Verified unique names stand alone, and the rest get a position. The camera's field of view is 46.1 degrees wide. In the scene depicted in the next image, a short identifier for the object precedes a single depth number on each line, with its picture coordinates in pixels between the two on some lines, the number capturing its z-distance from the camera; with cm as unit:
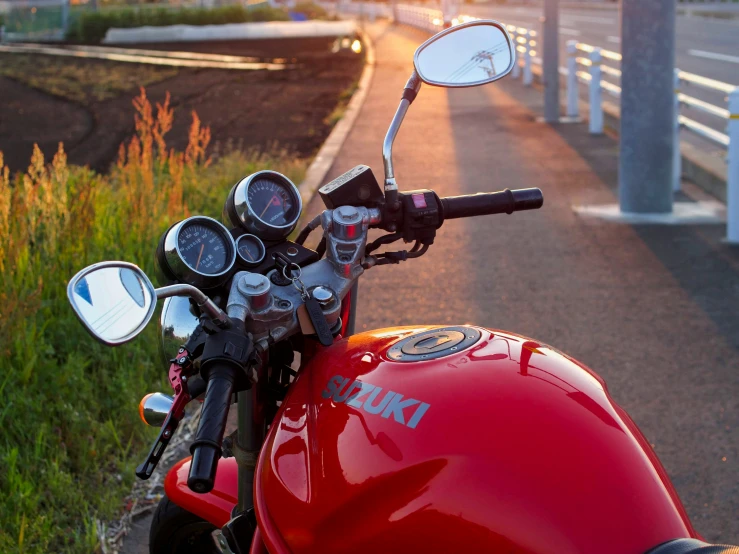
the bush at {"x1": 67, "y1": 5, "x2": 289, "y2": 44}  3064
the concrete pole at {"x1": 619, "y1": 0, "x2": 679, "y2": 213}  700
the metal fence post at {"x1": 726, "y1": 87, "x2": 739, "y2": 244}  629
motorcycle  133
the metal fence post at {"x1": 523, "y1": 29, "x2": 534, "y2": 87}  1756
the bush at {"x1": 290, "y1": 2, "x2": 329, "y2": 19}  3932
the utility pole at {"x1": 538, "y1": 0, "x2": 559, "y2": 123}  1271
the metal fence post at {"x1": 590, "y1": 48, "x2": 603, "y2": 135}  1143
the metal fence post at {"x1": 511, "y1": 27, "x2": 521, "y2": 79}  1905
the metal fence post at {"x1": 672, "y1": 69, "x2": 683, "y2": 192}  827
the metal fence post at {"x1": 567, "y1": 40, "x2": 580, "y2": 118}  1286
